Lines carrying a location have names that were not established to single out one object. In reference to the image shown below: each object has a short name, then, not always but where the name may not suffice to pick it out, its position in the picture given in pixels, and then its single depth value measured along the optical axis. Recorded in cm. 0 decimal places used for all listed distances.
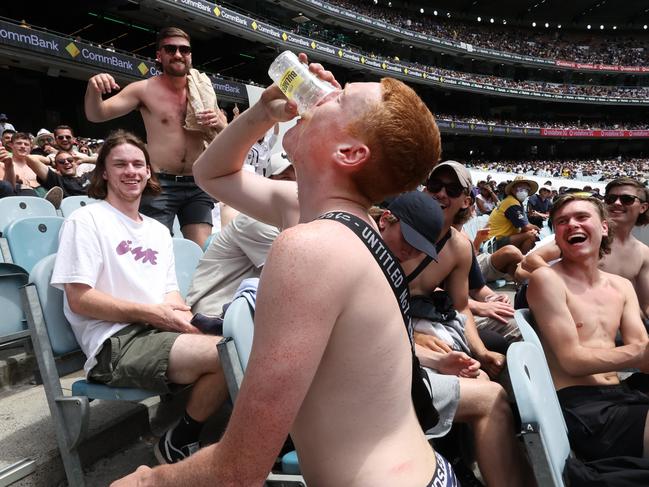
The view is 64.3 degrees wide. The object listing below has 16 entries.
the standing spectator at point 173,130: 346
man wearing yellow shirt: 580
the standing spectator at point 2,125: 912
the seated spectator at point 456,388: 181
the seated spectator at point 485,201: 1142
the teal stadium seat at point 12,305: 256
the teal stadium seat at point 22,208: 370
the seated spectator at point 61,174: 555
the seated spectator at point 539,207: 919
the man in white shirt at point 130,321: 202
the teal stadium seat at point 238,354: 155
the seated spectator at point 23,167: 543
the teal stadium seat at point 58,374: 197
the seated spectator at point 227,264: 234
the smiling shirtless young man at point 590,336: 189
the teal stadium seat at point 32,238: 293
